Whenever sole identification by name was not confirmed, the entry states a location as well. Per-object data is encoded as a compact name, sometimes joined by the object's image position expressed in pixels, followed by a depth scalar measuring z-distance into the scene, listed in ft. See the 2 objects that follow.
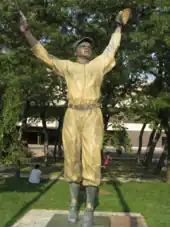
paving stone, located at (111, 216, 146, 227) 23.55
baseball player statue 18.65
